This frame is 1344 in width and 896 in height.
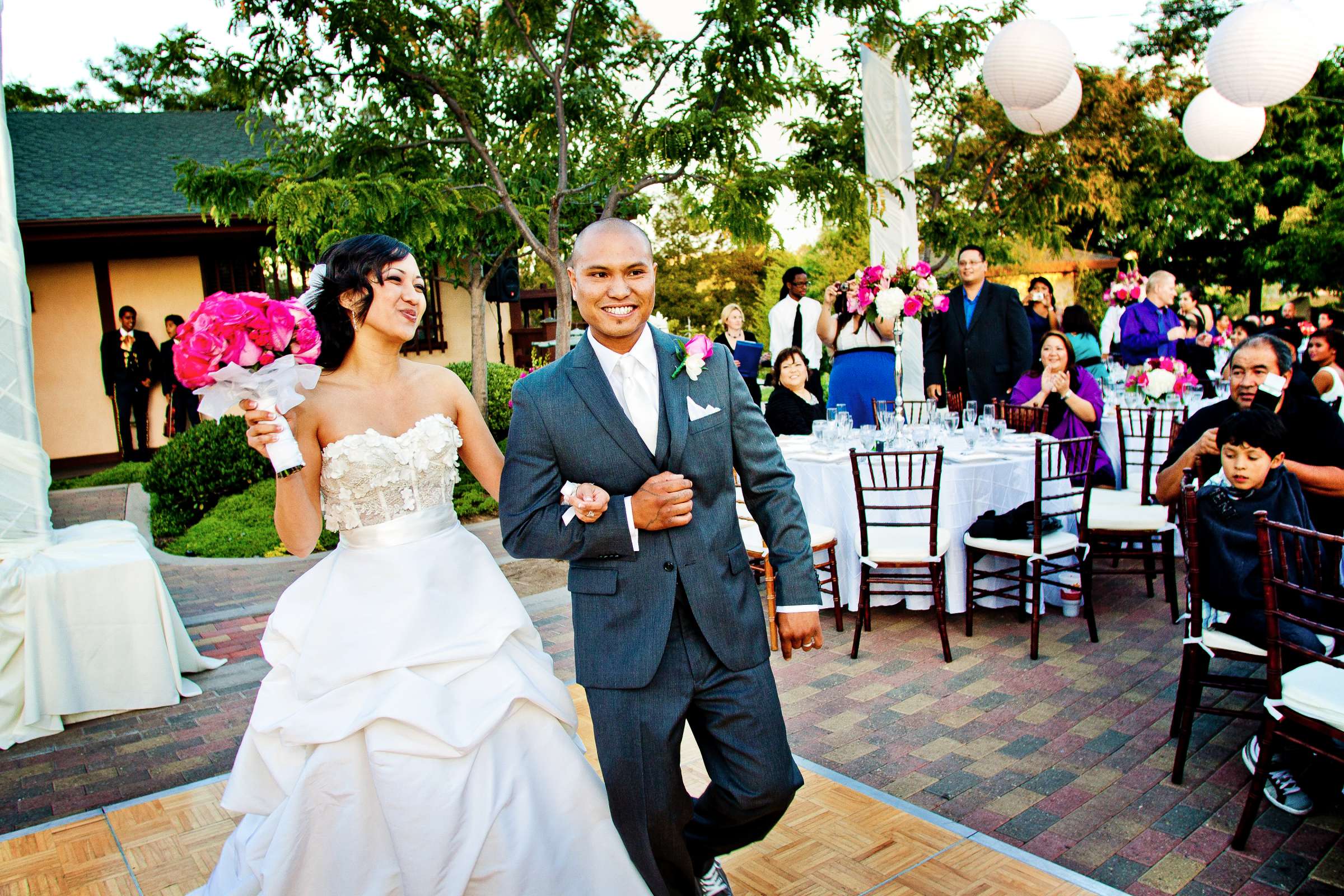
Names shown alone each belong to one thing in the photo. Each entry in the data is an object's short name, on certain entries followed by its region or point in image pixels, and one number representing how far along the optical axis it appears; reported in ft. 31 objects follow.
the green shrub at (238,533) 27.58
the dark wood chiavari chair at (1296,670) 9.57
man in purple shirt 30.40
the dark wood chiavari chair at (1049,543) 16.79
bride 8.06
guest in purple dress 20.77
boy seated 11.32
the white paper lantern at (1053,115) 28.53
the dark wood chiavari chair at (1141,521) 18.02
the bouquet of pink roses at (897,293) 22.17
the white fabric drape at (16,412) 14.89
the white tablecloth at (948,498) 18.19
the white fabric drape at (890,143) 30.04
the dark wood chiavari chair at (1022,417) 21.21
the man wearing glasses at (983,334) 23.81
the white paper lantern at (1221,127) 31.89
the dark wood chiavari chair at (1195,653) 11.48
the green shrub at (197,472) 31.96
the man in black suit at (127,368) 42.60
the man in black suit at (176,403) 42.09
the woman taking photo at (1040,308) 31.94
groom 7.72
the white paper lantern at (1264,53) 23.25
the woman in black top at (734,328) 33.86
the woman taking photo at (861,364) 25.34
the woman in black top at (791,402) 23.67
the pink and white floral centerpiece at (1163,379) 21.74
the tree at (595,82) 25.81
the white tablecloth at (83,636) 14.80
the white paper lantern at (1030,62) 23.88
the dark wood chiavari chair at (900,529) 16.93
